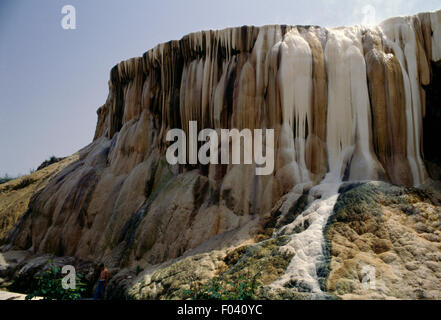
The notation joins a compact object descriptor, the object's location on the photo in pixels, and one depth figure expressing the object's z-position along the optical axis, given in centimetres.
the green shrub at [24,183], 2264
